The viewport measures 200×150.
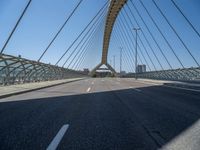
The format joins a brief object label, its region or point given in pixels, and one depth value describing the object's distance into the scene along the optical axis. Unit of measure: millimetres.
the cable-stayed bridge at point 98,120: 2427
